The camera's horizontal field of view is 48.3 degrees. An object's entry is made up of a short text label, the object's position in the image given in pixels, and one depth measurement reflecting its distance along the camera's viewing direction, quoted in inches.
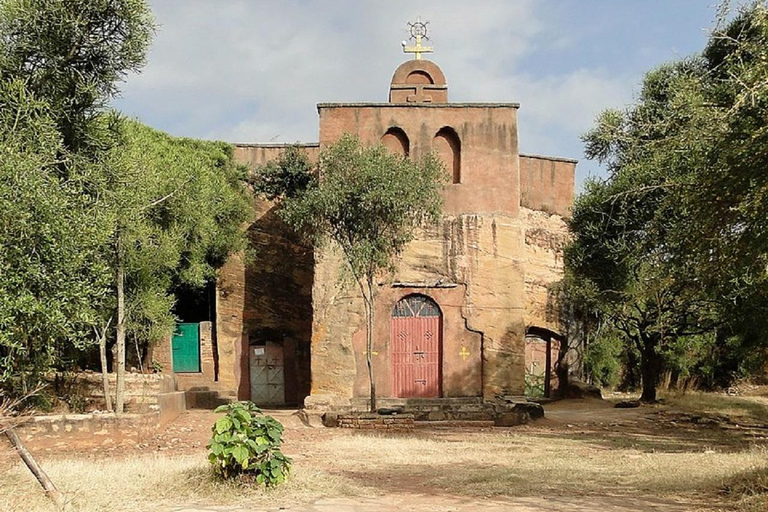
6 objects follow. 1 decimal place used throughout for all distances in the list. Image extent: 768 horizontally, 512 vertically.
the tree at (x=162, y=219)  582.9
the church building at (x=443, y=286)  844.0
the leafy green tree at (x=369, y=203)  726.5
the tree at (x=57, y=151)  382.3
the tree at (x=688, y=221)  358.0
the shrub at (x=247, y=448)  374.0
